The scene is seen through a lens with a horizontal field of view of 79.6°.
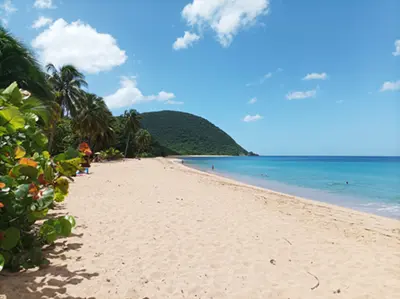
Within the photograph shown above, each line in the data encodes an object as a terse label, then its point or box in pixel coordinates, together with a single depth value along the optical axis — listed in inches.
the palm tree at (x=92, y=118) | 1189.7
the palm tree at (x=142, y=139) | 2271.5
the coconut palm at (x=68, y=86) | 841.5
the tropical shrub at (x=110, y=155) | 1309.9
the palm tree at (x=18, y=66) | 245.4
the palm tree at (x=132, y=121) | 1839.3
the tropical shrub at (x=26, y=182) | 97.6
